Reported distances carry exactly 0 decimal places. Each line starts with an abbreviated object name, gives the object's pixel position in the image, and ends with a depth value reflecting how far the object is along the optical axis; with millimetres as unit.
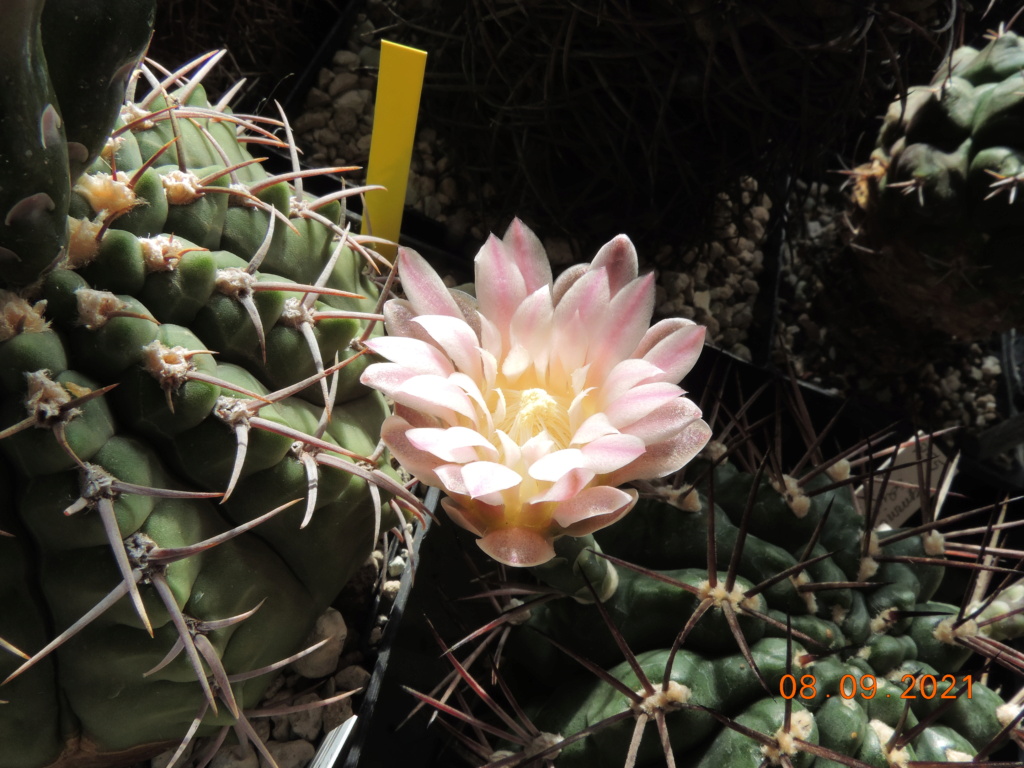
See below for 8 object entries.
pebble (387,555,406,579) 259
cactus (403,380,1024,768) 202
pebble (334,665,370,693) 235
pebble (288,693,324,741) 231
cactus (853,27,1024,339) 301
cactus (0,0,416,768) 160
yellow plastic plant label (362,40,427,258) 238
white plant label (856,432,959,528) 286
